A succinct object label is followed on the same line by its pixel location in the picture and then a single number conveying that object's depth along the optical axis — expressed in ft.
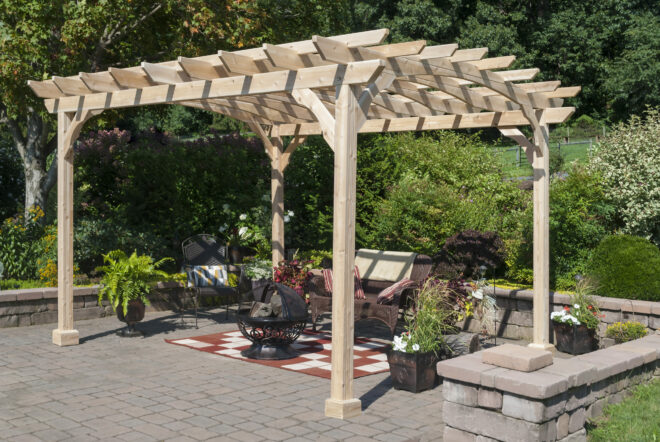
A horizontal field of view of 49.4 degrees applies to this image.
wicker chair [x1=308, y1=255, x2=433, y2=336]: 24.77
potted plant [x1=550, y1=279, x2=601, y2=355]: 25.14
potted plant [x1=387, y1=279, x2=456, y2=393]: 19.86
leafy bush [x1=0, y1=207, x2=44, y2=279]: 33.01
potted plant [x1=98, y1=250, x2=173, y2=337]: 26.73
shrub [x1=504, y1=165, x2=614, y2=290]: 30.53
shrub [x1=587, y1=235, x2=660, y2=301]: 26.45
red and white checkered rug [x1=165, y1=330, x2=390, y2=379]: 22.63
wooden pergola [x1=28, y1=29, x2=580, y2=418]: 17.63
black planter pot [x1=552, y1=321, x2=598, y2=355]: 25.13
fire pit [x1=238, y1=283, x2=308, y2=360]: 23.56
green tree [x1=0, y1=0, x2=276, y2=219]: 31.83
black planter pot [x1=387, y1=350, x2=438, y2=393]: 19.82
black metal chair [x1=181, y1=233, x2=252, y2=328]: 32.71
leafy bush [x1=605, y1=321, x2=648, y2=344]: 24.06
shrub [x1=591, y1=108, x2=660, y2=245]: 31.30
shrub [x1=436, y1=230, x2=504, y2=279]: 29.07
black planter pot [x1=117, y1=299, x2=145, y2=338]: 27.17
